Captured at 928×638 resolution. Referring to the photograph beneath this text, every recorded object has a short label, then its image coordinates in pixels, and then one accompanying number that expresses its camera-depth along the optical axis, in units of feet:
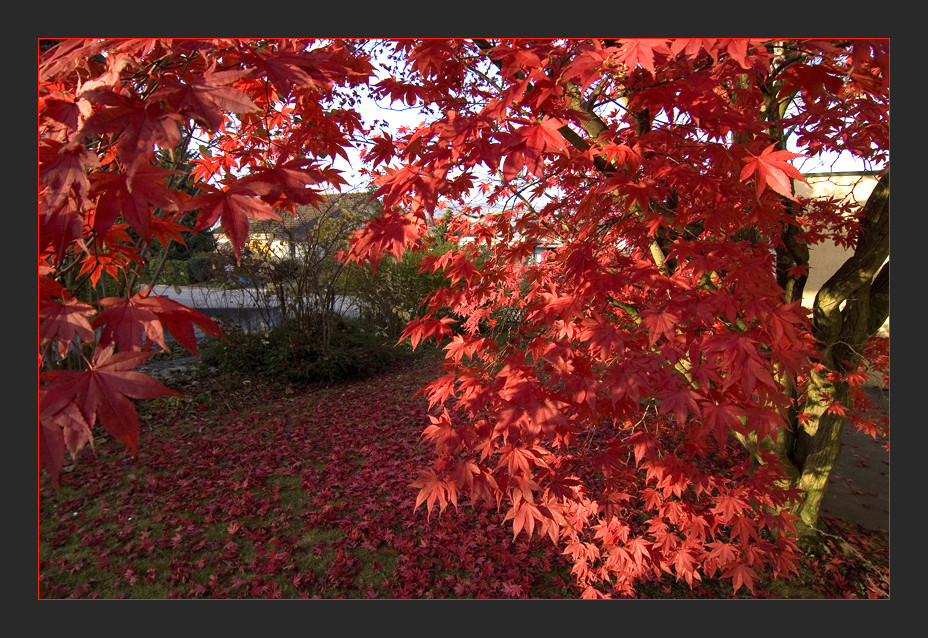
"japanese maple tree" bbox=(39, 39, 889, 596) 3.44
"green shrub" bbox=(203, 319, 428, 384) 20.49
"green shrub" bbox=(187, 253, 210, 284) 24.18
